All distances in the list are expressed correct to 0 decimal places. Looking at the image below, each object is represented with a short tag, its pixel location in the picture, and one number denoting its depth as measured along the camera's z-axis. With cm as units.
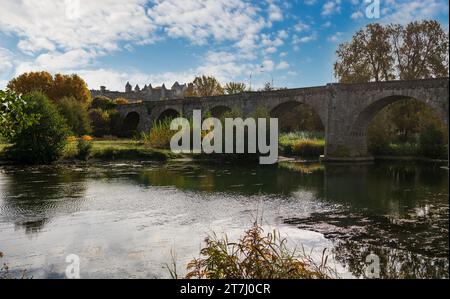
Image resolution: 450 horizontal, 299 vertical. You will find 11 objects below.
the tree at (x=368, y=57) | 4212
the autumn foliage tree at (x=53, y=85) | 5514
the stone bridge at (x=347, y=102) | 2948
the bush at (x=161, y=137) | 3572
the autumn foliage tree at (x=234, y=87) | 6719
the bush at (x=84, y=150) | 2968
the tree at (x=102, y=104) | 5891
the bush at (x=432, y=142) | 3386
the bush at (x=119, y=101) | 6495
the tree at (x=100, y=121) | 5191
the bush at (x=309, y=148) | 3894
